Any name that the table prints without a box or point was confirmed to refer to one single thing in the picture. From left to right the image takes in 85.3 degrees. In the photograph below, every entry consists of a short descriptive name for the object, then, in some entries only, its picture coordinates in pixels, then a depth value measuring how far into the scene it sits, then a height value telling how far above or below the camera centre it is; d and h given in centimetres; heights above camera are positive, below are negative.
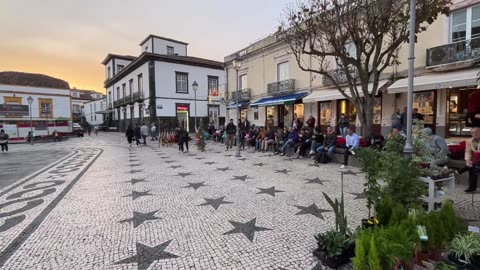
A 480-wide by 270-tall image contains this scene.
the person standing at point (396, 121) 985 +0
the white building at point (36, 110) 2922 +168
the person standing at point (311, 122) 1252 -2
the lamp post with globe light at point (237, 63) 1090 +248
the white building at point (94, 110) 5169 +298
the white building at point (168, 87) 2698 +402
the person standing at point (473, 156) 504 -70
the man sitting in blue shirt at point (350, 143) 822 -69
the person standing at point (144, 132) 1832 -66
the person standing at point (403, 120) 945 +3
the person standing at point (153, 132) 2247 -84
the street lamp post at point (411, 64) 415 +91
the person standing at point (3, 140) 1599 -100
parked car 3194 -97
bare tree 673 +273
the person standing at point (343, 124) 1113 -12
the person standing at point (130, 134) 1742 -74
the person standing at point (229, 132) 1434 -55
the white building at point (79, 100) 6434 +599
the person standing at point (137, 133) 1780 -70
